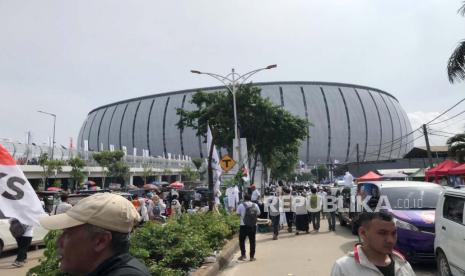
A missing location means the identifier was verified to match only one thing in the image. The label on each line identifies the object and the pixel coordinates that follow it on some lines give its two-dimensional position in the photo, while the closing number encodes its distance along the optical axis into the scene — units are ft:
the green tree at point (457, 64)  58.80
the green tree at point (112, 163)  183.52
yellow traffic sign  65.55
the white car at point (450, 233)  20.89
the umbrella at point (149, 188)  95.53
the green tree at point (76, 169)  151.43
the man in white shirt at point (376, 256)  9.68
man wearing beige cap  6.91
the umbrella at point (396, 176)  93.50
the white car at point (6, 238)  40.12
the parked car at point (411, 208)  28.68
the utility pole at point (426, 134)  117.44
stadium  360.69
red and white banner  13.71
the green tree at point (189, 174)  264.09
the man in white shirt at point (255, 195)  54.08
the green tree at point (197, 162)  281.13
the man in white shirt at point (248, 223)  36.22
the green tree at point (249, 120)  95.91
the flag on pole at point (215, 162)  61.50
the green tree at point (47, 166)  133.18
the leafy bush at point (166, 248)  18.38
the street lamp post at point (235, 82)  80.96
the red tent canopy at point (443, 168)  77.32
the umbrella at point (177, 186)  128.36
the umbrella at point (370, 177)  90.03
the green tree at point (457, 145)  100.50
